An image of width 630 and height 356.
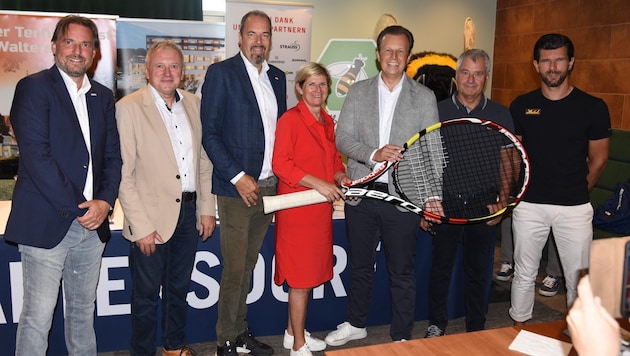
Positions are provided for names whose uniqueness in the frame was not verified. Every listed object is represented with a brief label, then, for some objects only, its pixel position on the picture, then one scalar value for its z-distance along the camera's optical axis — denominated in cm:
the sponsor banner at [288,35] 525
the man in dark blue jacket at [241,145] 265
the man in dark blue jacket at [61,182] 214
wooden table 158
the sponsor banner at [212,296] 288
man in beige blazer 249
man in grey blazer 276
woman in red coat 262
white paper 158
